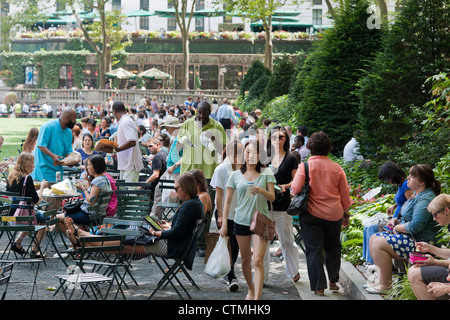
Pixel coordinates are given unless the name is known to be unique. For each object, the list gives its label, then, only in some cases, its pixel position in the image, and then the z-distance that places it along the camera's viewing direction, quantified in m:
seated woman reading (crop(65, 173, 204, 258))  8.03
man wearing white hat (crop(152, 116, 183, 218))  11.85
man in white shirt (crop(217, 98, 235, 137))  25.33
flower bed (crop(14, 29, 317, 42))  68.88
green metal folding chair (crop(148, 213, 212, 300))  8.02
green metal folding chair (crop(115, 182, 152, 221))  10.48
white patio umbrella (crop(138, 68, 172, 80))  61.59
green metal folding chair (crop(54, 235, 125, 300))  7.34
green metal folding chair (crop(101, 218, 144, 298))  8.13
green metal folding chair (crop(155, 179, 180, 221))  11.62
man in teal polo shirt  11.92
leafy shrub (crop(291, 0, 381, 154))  17.50
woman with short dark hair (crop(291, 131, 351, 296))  8.20
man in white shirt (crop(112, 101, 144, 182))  12.02
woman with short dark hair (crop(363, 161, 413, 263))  8.40
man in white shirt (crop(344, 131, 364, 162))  15.30
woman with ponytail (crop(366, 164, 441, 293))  7.48
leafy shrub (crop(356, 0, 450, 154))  13.88
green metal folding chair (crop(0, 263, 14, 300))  5.95
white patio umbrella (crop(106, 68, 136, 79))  61.65
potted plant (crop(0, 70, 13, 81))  76.31
